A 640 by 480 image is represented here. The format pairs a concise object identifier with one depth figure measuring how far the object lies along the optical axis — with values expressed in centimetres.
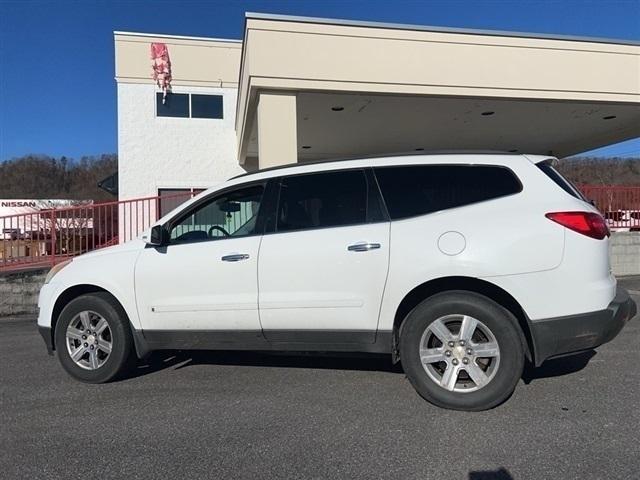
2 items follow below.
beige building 904
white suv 380
